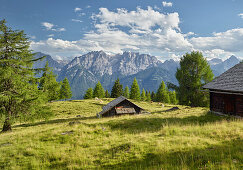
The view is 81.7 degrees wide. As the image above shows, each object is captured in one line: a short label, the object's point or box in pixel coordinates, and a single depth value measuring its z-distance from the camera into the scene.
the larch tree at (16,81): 15.85
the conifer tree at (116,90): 74.11
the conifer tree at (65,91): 61.16
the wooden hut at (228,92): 15.62
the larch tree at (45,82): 19.05
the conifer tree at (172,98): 79.60
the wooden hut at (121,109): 27.80
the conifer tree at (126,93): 78.12
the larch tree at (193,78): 30.23
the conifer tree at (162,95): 71.94
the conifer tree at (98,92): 72.12
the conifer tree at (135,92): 70.94
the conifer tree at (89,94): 72.66
